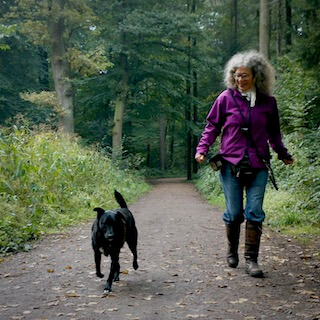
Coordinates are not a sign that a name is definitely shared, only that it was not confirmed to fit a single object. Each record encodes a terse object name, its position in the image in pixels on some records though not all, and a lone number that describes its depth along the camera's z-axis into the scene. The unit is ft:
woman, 14.06
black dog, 12.42
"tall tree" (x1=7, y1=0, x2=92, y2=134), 57.31
